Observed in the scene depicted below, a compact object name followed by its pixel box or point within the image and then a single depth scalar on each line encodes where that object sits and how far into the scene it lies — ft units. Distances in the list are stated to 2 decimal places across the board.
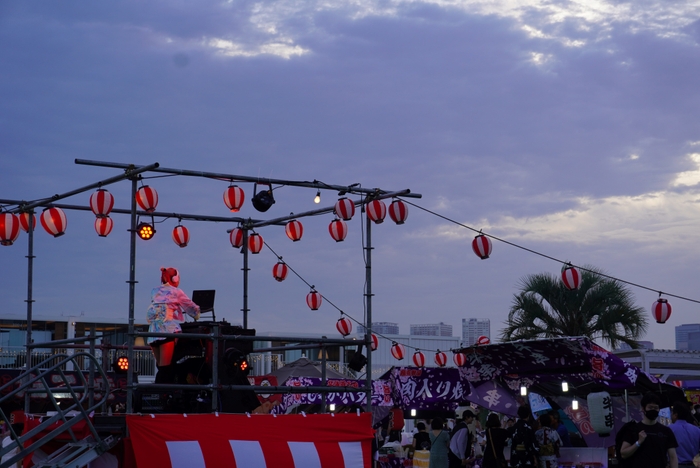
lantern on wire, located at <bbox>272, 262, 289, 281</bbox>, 50.93
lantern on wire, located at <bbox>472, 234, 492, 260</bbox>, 46.42
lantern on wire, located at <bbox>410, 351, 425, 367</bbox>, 80.18
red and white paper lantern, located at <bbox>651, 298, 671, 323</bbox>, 55.83
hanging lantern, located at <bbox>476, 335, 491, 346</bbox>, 74.32
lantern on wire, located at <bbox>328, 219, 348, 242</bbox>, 45.83
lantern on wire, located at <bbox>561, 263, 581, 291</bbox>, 54.85
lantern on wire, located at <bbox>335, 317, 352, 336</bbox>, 64.13
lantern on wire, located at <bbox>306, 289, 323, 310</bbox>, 56.75
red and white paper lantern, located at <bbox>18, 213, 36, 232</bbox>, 43.52
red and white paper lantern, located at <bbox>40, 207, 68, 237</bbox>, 42.55
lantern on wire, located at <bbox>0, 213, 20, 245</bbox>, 43.19
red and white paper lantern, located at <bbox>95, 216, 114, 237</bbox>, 45.98
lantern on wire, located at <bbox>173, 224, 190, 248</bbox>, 48.91
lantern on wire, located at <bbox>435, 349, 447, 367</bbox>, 79.05
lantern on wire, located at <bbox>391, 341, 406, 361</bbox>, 79.14
